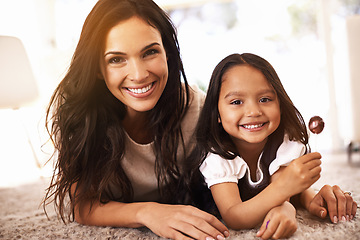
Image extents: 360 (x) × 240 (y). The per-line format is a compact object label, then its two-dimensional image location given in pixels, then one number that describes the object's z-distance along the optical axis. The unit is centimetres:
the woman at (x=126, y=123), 99
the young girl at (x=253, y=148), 85
